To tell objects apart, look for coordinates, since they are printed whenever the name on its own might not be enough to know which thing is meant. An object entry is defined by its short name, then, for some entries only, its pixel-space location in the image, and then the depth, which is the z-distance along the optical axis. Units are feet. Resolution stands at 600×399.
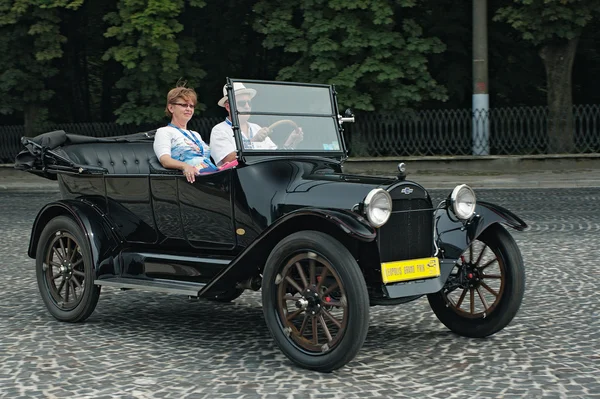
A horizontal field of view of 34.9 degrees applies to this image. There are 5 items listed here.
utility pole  75.31
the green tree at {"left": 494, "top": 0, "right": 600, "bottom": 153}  73.36
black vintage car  17.51
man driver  20.66
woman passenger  22.50
